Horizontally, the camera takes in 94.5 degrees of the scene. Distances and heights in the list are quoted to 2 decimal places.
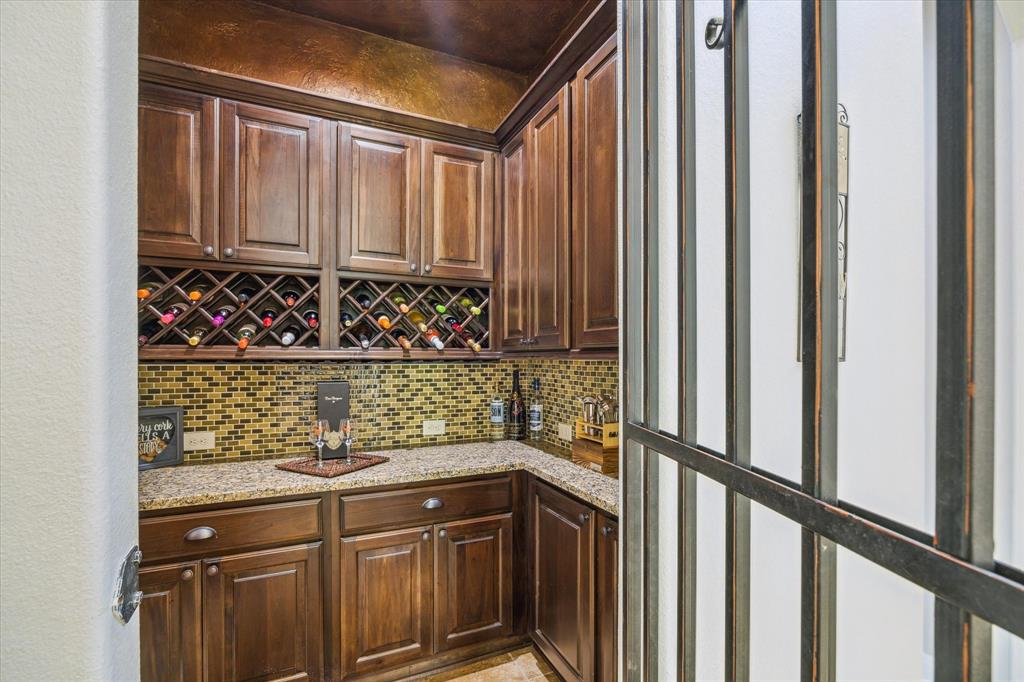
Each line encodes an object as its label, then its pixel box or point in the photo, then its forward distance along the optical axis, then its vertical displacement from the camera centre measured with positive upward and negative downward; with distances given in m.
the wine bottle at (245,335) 2.14 +0.02
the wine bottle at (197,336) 2.09 +0.02
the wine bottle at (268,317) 2.25 +0.11
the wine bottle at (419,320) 2.54 +0.11
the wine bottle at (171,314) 2.07 +0.11
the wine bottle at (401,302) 2.49 +0.21
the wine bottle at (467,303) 2.67 +0.21
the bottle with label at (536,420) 2.83 -0.48
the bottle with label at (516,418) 2.89 -0.48
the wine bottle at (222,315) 2.16 +0.11
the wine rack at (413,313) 2.45 +0.14
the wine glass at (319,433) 2.26 -0.45
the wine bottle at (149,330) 2.11 +0.04
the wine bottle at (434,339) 2.52 +0.00
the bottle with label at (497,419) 2.81 -0.47
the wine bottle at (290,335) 2.24 +0.02
